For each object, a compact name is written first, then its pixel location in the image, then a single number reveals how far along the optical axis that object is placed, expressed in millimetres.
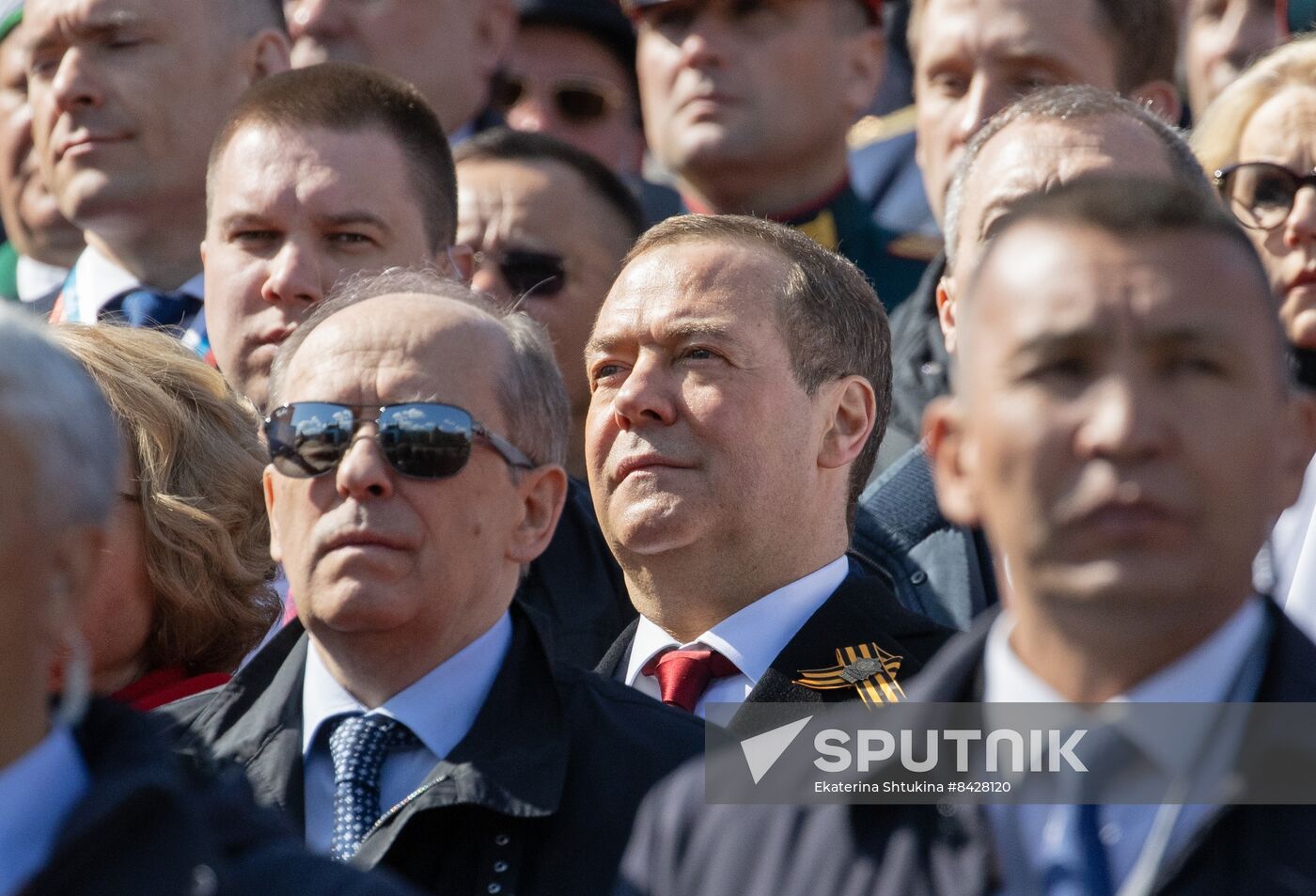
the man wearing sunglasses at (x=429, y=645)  7219
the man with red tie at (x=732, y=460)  8836
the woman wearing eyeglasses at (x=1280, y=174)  10008
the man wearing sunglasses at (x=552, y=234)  11937
